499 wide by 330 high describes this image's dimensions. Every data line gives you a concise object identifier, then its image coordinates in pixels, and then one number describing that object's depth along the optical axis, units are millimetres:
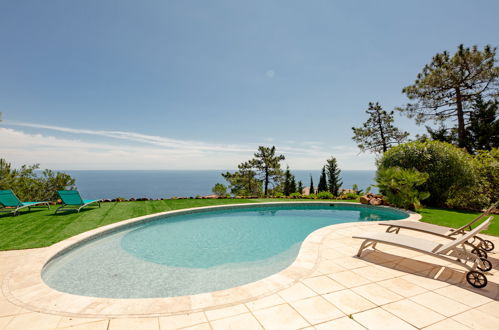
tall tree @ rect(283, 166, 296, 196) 38562
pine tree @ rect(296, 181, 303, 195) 38894
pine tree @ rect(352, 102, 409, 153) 26922
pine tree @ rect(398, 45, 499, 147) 18219
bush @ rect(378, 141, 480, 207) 11992
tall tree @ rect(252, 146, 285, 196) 35844
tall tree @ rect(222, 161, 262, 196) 38438
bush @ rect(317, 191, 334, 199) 18339
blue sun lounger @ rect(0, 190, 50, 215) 9438
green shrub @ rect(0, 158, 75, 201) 22802
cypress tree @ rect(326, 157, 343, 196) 37938
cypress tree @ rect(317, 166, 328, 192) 36812
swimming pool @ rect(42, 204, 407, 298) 4650
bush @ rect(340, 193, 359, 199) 17786
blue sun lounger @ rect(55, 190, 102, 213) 9992
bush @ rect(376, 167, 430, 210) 11578
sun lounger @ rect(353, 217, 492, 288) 3696
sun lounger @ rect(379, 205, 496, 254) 5217
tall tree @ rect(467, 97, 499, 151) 21734
